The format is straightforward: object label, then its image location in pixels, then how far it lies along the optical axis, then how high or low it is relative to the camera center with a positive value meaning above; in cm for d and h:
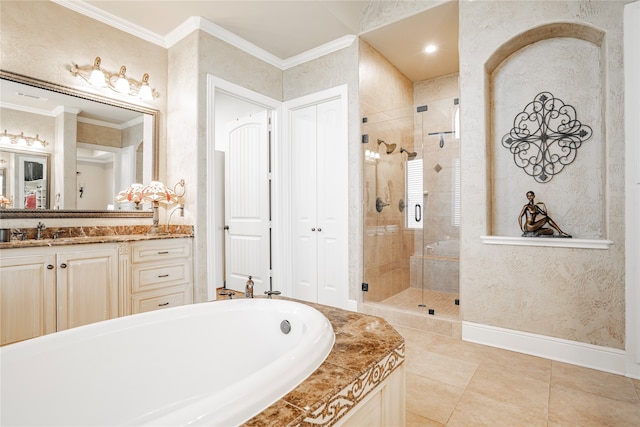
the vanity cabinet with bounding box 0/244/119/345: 203 -48
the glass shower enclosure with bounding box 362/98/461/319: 298 +7
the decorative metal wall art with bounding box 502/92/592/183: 248 +61
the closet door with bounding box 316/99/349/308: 341 +13
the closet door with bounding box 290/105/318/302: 364 +15
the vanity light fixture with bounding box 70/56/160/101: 277 +123
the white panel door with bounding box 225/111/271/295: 387 +16
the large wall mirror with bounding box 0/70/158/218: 246 +58
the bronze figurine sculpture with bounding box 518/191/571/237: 248 -5
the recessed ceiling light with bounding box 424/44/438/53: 349 +181
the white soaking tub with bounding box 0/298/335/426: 91 -58
